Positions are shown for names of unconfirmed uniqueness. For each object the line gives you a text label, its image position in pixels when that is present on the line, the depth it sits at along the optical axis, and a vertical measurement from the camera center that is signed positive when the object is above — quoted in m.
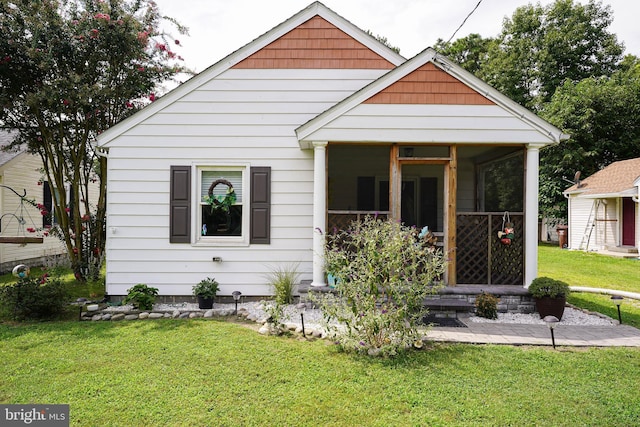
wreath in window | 6.82 +0.39
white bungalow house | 6.39 +0.87
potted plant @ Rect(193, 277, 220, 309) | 6.38 -1.35
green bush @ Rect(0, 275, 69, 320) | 5.62 -1.34
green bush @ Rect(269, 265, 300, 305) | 6.54 -1.18
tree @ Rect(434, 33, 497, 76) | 29.67 +14.45
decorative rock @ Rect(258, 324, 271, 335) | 4.92 -1.56
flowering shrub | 4.20 -0.92
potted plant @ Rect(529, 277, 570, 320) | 5.62 -1.19
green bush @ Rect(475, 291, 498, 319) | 5.66 -1.37
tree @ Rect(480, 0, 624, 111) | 24.89 +12.42
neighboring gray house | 14.71 +0.54
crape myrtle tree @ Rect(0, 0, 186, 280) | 7.16 +3.04
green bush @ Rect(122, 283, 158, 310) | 6.09 -1.38
